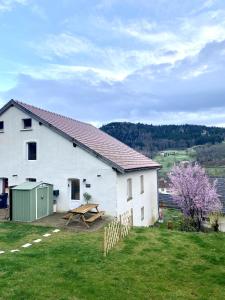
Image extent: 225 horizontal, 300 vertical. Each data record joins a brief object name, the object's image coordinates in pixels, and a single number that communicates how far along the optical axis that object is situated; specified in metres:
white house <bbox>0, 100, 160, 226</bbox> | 18.34
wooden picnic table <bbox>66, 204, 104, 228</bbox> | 15.43
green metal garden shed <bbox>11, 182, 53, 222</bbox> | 16.83
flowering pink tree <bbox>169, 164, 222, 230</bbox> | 24.94
